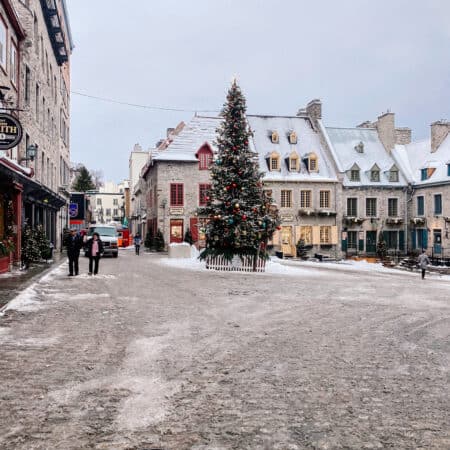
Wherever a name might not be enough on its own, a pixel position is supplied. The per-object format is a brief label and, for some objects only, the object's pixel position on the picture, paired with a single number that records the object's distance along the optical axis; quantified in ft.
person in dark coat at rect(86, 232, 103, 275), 55.21
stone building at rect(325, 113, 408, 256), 129.18
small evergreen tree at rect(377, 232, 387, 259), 122.93
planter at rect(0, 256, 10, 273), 52.03
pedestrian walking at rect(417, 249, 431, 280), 74.13
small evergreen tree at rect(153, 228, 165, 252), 125.29
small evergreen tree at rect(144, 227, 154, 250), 136.53
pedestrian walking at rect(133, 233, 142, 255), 114.42
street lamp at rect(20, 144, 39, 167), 63.26
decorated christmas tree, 69.41
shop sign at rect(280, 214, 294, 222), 126.62
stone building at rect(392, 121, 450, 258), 120.67
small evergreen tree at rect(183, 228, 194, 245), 122.62
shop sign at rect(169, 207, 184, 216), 128.26
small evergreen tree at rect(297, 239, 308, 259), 122.01
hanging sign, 43.83
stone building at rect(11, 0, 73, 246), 67.72
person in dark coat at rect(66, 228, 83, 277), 52.90
